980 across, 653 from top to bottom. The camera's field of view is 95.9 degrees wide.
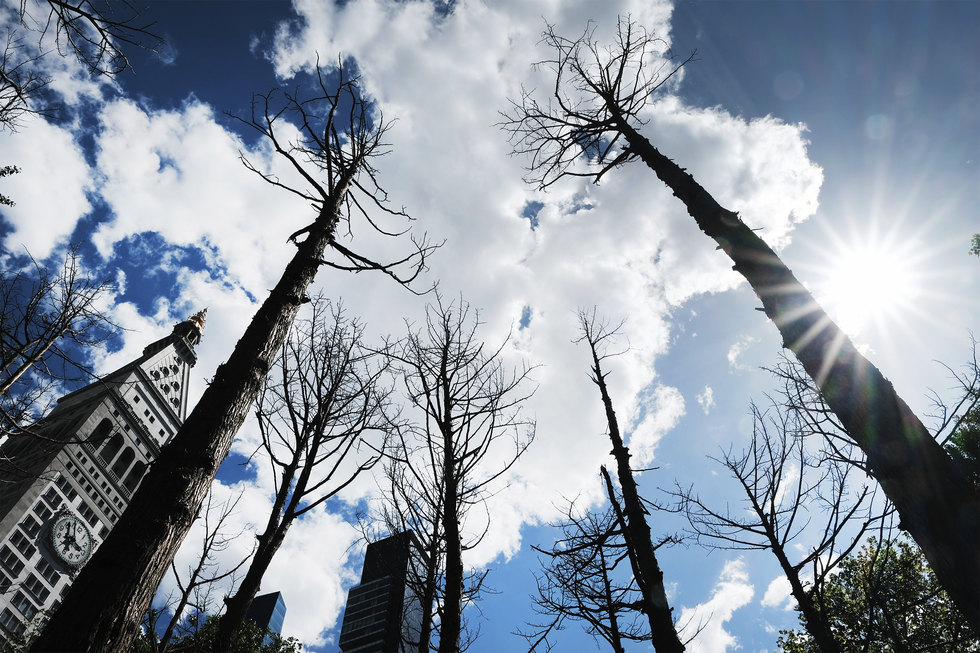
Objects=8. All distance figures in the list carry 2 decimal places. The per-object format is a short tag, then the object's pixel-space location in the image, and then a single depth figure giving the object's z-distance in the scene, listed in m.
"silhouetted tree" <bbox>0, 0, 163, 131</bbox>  3.68
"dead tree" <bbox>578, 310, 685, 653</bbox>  5.41
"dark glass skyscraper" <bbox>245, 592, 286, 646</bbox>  94.56
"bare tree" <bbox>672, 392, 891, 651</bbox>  4.91
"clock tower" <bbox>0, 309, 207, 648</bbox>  46.50
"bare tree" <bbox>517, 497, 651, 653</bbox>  6.32
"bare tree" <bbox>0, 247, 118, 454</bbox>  6.27
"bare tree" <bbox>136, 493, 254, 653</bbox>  4.19
